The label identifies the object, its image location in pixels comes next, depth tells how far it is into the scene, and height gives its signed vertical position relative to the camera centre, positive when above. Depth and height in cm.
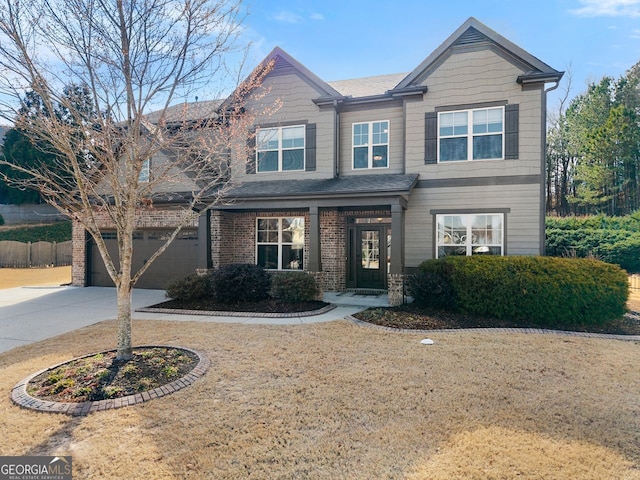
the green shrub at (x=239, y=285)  981 -122
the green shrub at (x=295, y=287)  977 -129
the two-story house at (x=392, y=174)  1023 +211
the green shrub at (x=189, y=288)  1031 -138
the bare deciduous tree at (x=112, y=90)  472 +208
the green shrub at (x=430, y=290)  875 -121
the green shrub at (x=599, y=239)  1566 +12
